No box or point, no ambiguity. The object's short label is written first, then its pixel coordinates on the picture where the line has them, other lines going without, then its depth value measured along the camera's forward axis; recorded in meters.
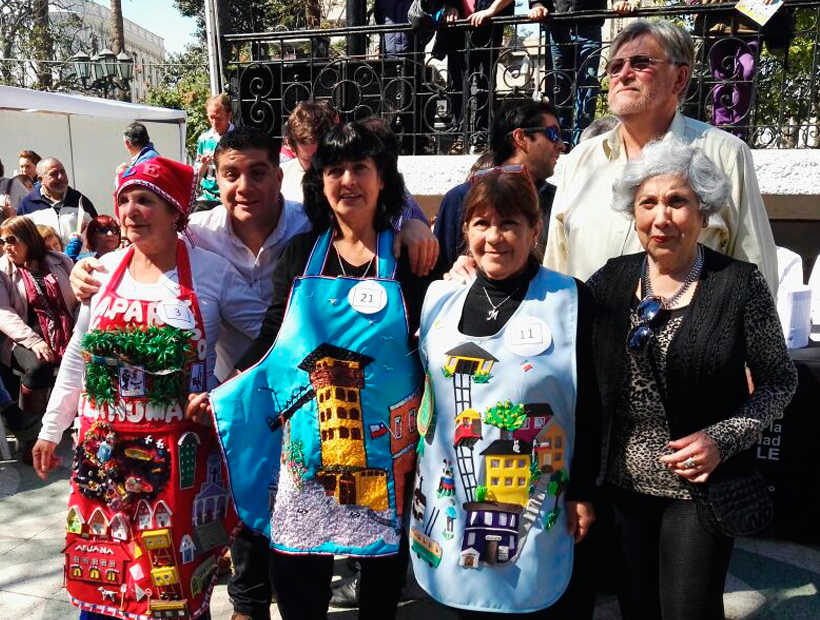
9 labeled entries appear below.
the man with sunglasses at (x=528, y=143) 3.31
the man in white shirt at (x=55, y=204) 7.84
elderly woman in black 2.04
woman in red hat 2.45
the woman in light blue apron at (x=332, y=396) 2.28
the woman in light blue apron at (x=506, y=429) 2.04
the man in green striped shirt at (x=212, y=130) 6.05
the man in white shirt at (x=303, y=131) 3.62
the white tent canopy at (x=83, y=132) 11.69
